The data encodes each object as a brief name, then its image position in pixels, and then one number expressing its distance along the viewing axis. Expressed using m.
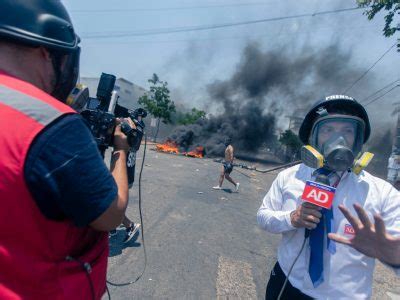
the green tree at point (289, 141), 41.53
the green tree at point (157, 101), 37.78
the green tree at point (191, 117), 42.56
